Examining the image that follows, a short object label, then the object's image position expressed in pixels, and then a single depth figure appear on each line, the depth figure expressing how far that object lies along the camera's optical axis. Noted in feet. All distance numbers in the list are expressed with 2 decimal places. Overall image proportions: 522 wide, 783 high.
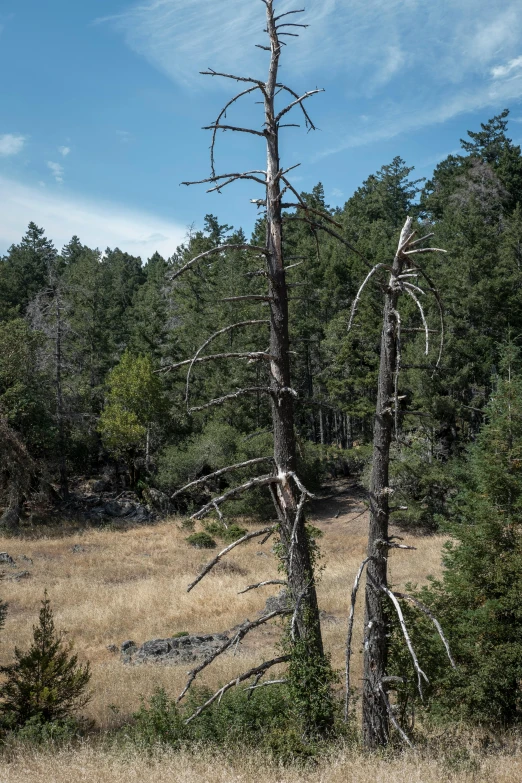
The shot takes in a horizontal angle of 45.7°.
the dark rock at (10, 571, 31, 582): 76.73
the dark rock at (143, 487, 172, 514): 123.54
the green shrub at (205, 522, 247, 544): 97.49
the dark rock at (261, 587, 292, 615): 62.32
